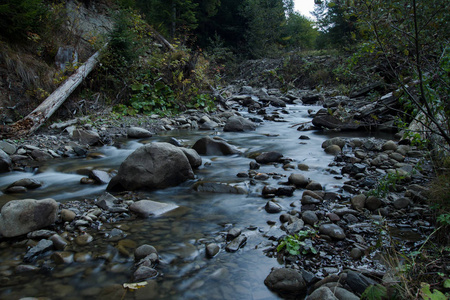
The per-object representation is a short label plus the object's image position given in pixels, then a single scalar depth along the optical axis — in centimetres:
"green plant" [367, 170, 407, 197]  309
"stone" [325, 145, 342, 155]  630
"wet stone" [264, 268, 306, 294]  231
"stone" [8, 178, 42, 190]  457
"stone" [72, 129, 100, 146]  723
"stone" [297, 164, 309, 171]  538
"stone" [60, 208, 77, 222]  343
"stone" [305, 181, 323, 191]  429
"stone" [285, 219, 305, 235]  311
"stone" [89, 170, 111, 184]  482
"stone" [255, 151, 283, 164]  591
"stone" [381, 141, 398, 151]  605
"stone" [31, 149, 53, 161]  608
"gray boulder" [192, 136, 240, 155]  656
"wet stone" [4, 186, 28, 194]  438
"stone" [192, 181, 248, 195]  443
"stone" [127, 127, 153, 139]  818
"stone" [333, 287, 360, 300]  203
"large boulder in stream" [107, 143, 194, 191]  452
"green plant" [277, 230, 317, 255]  273
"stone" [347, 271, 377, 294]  213
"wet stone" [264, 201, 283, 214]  369
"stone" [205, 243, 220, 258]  282
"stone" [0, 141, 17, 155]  591
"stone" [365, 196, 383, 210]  354
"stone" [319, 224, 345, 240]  295
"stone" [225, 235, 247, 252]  291
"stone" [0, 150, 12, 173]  524
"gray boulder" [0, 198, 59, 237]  307
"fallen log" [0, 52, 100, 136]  674
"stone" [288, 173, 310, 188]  447
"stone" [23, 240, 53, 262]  274
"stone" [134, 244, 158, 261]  273
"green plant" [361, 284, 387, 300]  187
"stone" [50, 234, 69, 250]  290
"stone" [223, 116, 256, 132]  952
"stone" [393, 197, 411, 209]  347
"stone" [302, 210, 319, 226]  326
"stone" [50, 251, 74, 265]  270
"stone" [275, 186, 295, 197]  417
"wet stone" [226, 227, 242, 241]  311
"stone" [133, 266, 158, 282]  246
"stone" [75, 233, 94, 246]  300
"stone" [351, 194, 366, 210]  358
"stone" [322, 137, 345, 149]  661
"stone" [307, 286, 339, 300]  202
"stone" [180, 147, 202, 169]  552
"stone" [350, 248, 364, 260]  265
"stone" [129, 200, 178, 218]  367
